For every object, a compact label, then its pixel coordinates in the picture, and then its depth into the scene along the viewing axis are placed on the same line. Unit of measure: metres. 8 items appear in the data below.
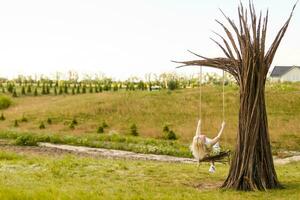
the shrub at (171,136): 21.36
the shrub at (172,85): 35.81
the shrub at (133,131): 22.42
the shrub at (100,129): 22.97
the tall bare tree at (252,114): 8.80
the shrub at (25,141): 18.59
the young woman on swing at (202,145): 9.17
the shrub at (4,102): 31.58
